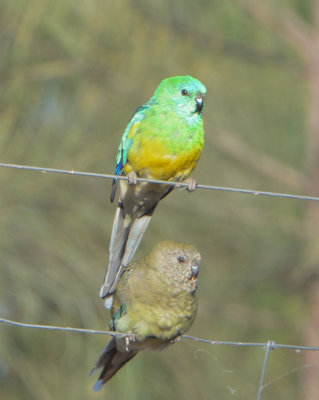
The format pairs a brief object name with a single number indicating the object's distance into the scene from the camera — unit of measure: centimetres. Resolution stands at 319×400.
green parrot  655
